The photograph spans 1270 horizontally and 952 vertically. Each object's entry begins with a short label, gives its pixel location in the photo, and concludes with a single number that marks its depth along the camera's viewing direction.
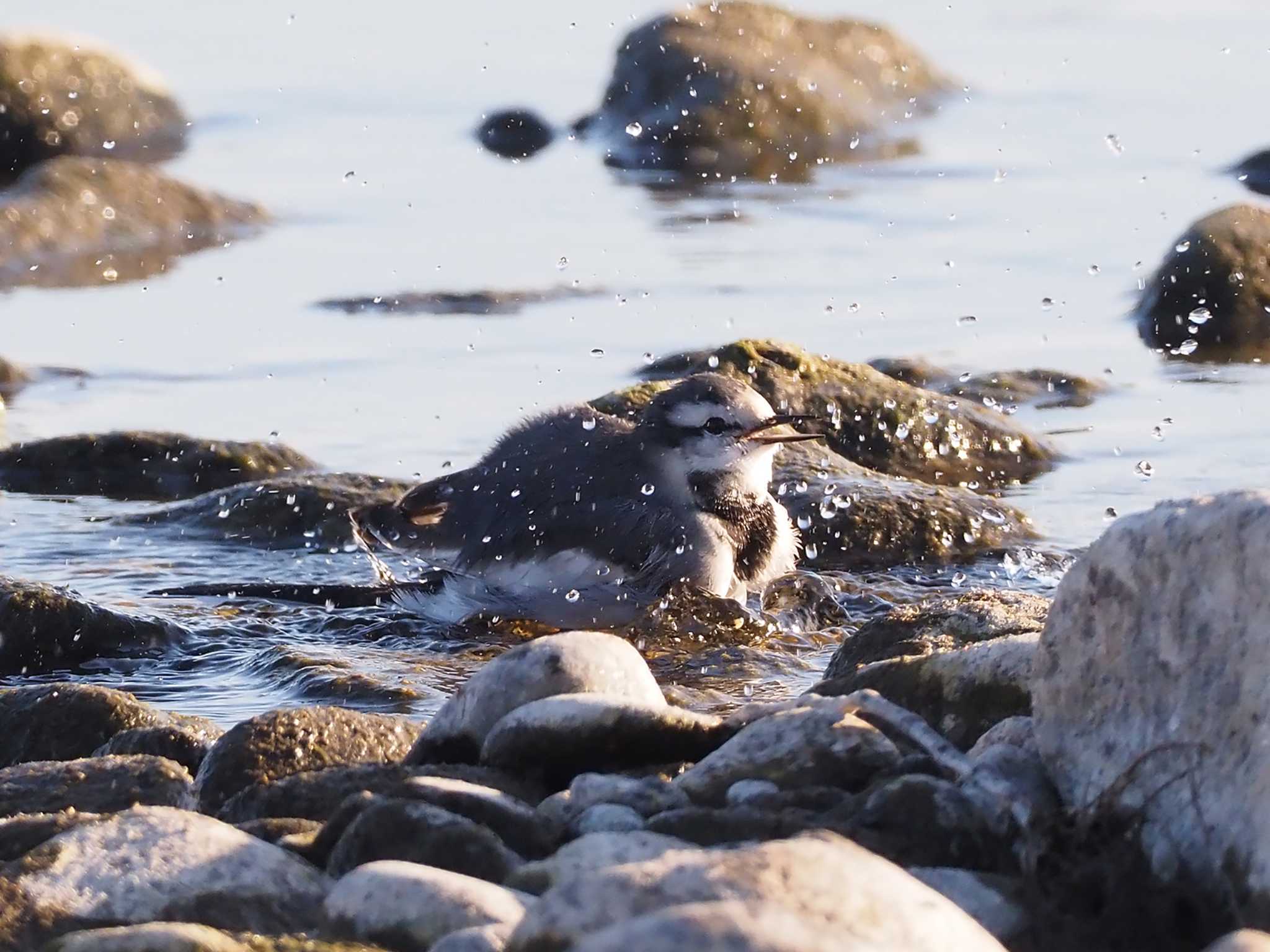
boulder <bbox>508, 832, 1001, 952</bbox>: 5.46
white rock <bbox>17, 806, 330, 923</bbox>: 6.87
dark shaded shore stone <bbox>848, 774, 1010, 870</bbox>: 6.98
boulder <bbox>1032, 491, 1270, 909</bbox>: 6.50
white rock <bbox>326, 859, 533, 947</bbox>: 6.26
